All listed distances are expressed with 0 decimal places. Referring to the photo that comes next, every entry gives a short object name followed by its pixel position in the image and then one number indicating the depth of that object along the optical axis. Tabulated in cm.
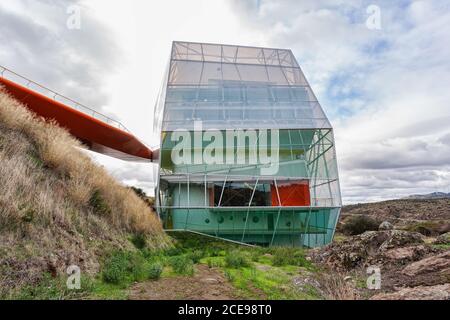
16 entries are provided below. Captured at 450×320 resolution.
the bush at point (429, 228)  1905
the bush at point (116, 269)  519
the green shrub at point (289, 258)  854
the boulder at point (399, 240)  871
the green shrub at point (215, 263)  754
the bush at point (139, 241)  822
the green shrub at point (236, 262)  759
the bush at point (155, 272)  571
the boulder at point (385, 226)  2101
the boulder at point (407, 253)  713
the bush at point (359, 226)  2114
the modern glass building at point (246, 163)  1565
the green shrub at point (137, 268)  560
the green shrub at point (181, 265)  636
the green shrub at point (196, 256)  831
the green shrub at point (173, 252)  866
